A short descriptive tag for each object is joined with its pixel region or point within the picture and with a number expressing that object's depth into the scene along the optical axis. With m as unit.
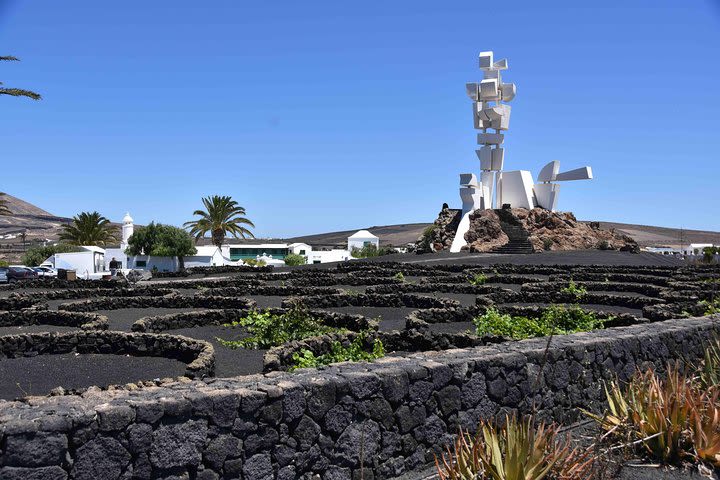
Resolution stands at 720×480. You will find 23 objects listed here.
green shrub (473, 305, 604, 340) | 12.21
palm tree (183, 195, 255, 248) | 60.69
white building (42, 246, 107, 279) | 45.81
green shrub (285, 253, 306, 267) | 57.53
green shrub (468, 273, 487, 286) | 24.14
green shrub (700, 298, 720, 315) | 14.07
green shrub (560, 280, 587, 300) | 19.02
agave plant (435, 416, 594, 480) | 5.29
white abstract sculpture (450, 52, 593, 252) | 53.16
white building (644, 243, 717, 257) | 68.50
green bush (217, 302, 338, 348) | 12.25
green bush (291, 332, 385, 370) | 9.27
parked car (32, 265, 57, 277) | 40.13
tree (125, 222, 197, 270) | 53.25
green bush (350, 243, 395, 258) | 61.57
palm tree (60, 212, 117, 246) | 61.03
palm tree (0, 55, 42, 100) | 19.41
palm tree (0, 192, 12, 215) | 29.69
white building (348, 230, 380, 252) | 75.72
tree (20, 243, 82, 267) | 55.56
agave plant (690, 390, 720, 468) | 6.24
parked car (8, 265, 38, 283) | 37.22
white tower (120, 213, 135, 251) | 56.50
